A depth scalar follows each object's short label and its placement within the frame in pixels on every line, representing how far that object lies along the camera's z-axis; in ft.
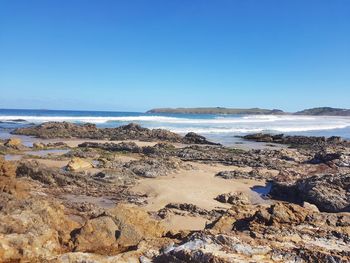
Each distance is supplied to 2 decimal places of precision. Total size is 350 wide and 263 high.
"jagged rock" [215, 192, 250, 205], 37.75
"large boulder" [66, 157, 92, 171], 49.62
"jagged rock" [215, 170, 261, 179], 50.65
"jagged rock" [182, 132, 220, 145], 102.38
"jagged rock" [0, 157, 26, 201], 28.61
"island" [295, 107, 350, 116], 497.33
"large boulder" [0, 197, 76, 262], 14.84
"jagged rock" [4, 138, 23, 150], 71.41
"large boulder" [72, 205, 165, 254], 16.52
